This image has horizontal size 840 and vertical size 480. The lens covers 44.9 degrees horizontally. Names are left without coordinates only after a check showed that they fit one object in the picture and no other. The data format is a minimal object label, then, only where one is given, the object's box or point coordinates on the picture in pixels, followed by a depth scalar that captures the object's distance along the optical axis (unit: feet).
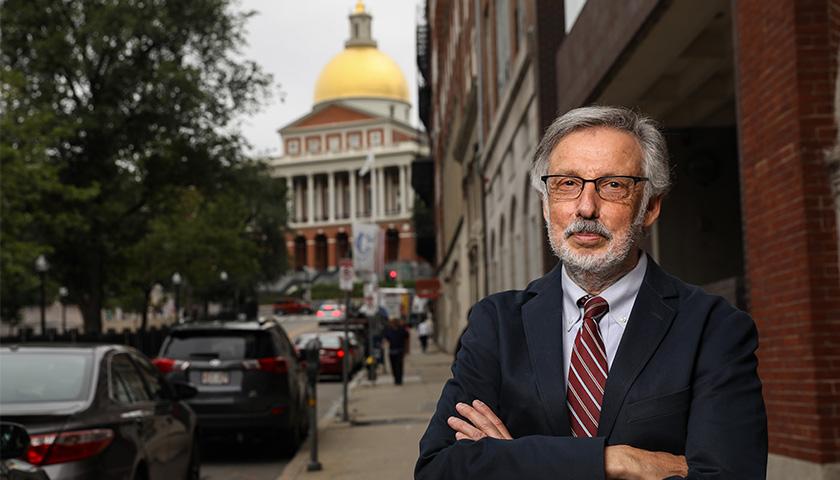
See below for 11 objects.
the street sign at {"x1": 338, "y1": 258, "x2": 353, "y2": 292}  59.67
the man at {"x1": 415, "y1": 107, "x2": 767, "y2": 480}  7.94
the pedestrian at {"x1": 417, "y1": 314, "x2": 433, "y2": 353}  157.69
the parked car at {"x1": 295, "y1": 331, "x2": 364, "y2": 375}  98.70
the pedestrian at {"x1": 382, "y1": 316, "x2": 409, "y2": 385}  88.12
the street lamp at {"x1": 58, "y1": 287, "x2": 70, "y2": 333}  185.90
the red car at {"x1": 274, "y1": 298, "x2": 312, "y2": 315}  293.76
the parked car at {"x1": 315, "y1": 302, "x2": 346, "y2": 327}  171.42
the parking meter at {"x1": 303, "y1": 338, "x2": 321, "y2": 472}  38.68
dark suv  41.70
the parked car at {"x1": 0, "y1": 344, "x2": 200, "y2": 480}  20.99
